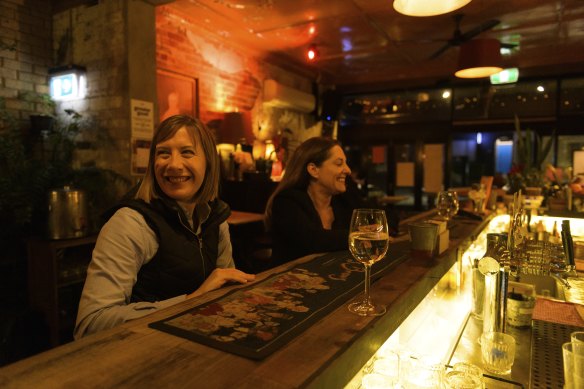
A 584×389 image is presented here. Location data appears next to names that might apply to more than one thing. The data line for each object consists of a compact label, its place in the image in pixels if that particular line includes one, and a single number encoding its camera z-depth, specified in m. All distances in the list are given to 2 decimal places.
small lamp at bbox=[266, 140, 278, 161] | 6.81
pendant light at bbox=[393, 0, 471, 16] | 2.58
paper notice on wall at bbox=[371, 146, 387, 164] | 8.85
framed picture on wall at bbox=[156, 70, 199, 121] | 4.91
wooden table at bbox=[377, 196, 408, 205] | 7.10
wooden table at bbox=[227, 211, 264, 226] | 3.87
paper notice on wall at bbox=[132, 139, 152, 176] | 3.81
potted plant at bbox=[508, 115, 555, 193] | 3.78
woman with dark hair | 2.17
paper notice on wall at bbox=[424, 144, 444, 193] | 8.34
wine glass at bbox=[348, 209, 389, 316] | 0.97
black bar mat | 0.78
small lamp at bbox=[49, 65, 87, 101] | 3.90
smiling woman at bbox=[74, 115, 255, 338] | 1.22
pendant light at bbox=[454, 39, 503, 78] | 4.23
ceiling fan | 4.61
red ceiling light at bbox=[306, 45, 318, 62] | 6.00
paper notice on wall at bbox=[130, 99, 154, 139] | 3.74
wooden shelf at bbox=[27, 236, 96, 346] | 3.04
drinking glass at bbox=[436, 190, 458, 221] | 2.10
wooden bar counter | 0.64
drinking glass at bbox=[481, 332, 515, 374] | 1.09
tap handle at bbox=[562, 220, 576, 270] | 1.52
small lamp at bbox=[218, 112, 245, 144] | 5.58
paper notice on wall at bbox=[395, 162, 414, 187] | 8.65
